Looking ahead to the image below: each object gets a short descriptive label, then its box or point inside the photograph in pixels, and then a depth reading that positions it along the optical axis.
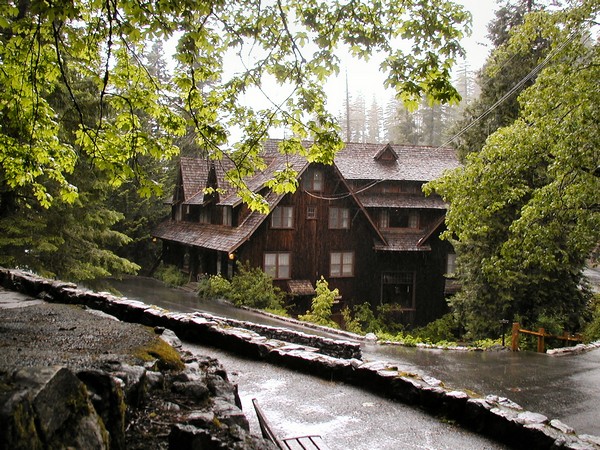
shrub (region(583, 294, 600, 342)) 20.76
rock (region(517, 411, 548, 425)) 7.21
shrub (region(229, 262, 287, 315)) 26.08
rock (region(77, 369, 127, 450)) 4.66
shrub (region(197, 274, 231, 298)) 27.33
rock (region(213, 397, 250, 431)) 5.57
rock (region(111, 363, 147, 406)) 5.45
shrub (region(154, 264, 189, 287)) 32.81
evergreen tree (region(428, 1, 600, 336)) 11.63
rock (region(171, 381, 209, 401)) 6.15
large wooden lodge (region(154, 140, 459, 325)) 28.89
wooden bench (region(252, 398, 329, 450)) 6.12
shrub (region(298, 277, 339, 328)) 25.33
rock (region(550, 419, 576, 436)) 7.00
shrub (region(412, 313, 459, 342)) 27.90
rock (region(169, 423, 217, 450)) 4.69
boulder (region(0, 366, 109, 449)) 3.42
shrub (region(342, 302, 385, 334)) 27.60
